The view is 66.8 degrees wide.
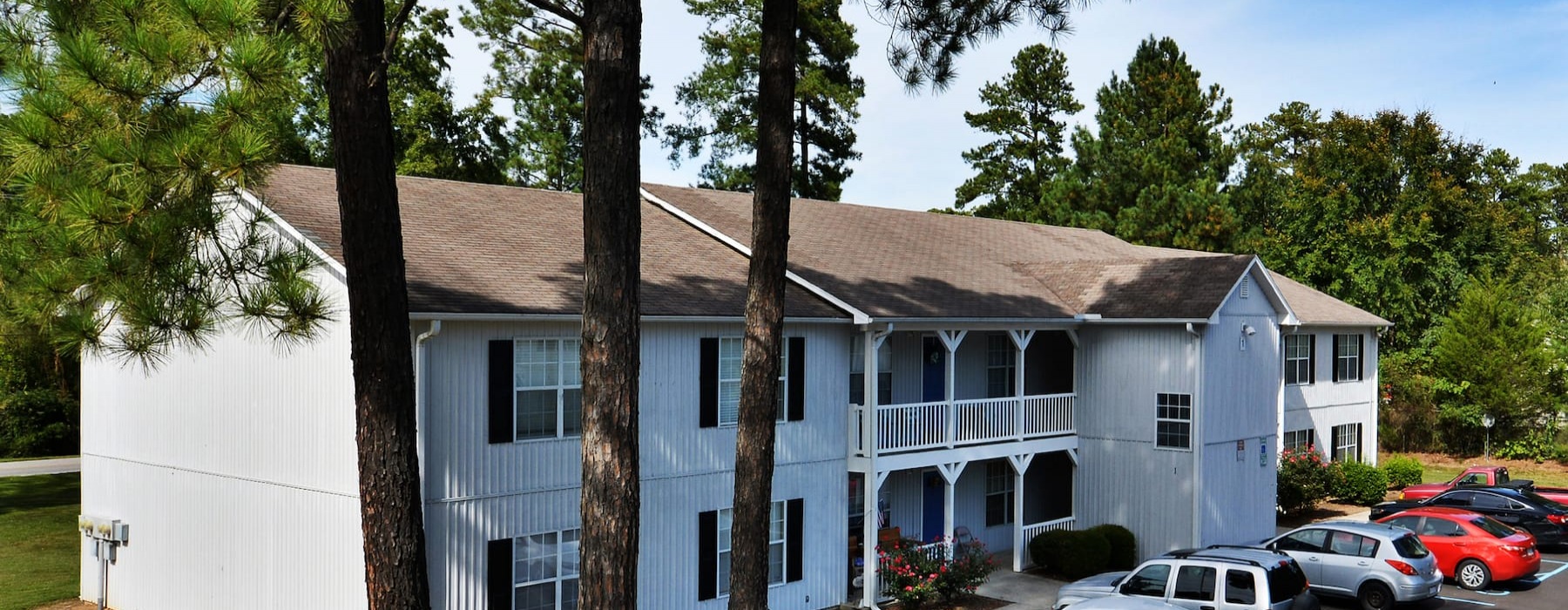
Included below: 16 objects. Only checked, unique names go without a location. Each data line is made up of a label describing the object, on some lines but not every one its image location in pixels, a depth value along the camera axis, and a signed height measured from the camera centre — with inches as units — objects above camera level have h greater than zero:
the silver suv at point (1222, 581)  643.5 -157.7
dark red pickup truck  1144.2 -186.0
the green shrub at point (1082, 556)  879.1 -192.0
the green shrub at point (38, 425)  1583.4 -172.2
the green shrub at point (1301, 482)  1147.3 -179.9
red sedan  852.0 -182.4
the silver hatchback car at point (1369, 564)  759.7 -174.6
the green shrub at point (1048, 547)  888.9 -189.2
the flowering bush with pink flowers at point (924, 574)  768.3 -182.4
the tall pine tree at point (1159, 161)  1914.4 +230.3
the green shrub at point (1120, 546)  917.2 -192.3
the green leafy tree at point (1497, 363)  1552.7 -86.5
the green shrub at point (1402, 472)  1342.3 -198.3
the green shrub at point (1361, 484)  1249.4 -196.2
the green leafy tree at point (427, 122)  1310.3 +203.9
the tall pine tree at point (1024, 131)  2201.0 +310.7
